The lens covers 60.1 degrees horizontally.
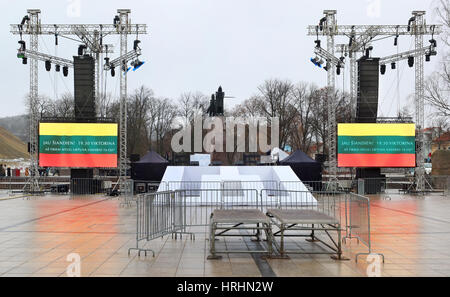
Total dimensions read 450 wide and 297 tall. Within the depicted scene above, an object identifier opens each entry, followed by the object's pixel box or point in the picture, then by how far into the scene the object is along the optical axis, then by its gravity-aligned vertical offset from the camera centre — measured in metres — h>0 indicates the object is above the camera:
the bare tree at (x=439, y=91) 26.08 +4.22
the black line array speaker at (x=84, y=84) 25.94 +4.41
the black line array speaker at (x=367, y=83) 26.56 +4.64
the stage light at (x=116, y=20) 25.52 +8.58
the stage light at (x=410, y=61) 25.47 +5.88
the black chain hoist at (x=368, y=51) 27.07 +6.96
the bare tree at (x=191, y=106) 60.34 +7.01
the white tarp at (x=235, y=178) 18.77 -1.42
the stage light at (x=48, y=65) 25.63 +5.58
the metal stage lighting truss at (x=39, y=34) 25.30 +7.68
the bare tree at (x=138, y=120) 54.03 +4.28
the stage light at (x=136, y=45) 24.61 +6.73
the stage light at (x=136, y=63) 25.39 +5.68
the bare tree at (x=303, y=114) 51.50 +4.99
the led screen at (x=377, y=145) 25.03 +0.35
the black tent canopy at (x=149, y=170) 28.36 -1.45
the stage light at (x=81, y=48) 26.05 +6.84
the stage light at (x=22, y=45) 24.20 +6.56
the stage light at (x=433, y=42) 24.72 +6.91
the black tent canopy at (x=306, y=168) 28.48 -1.30
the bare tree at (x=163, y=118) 59.95 +5.03
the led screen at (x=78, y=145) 24.61 +0.32
